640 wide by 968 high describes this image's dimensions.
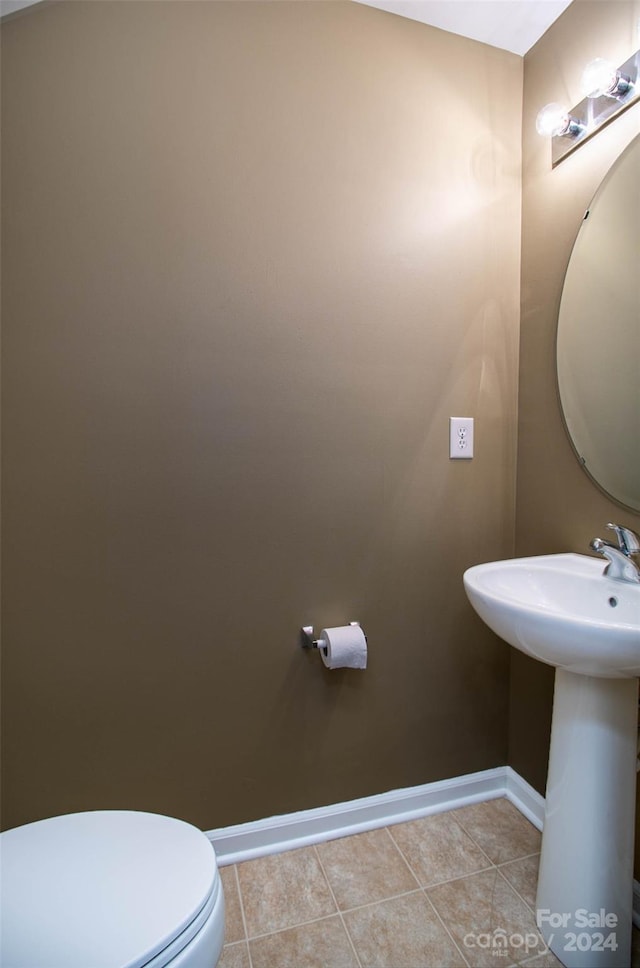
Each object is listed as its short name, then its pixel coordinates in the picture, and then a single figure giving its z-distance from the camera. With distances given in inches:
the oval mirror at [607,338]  45.6
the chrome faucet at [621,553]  42.3
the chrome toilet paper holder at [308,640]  51.8
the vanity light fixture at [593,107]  44.2
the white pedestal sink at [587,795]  38.8
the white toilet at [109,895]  25.7
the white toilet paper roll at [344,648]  50.3
